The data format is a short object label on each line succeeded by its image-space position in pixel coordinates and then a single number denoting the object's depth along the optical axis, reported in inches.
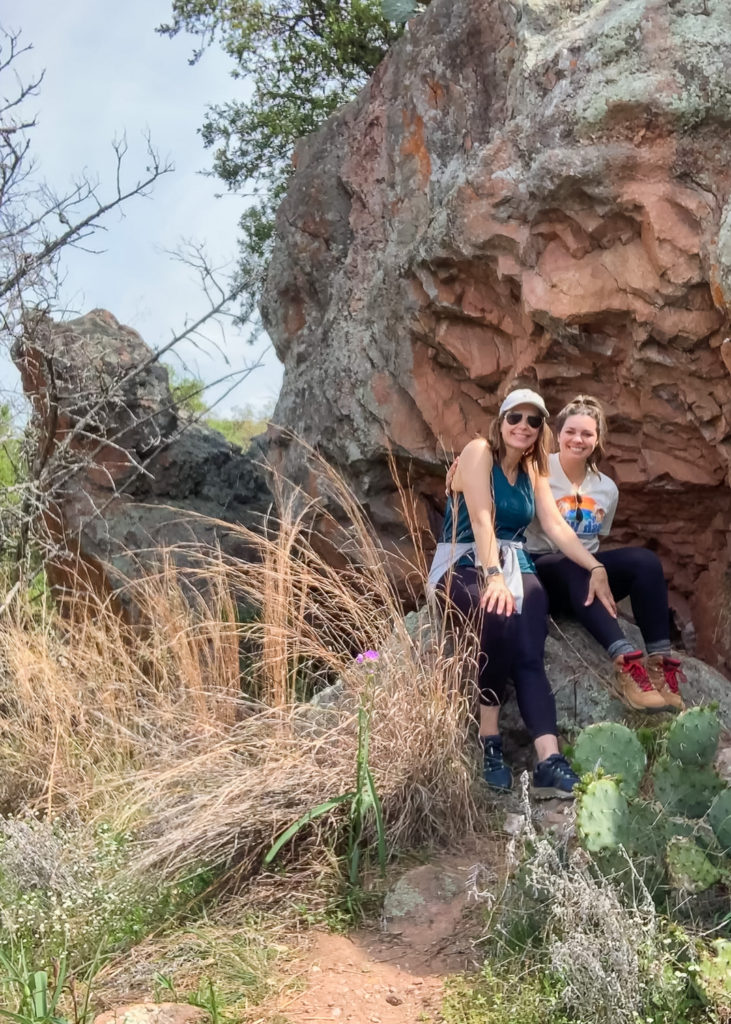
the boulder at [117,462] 269.6
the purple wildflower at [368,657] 147.2
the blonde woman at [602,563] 167.8
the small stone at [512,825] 134.6
